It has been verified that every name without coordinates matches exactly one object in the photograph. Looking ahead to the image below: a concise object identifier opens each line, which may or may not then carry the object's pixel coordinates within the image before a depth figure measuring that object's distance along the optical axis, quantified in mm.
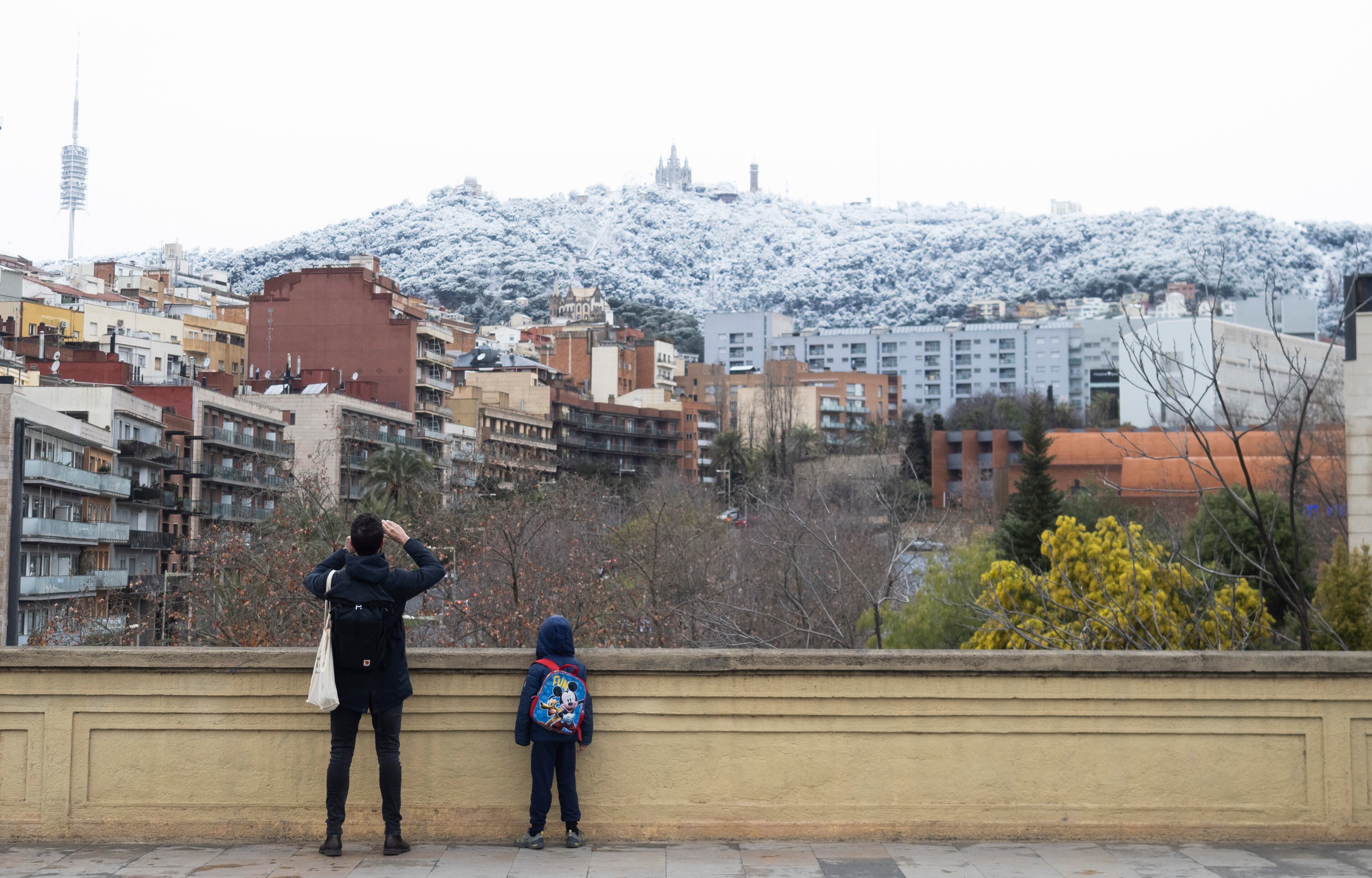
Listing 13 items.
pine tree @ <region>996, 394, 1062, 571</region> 54531
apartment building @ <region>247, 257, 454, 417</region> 89562
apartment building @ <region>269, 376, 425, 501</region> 77562
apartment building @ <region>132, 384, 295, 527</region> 71000
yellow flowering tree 11641
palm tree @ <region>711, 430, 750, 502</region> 105688
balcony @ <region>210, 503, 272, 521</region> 72331
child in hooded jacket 7629
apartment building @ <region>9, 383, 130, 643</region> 53125
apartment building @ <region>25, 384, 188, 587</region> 62312
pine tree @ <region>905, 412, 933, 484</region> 106688
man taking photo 7414
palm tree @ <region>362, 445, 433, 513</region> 61469
